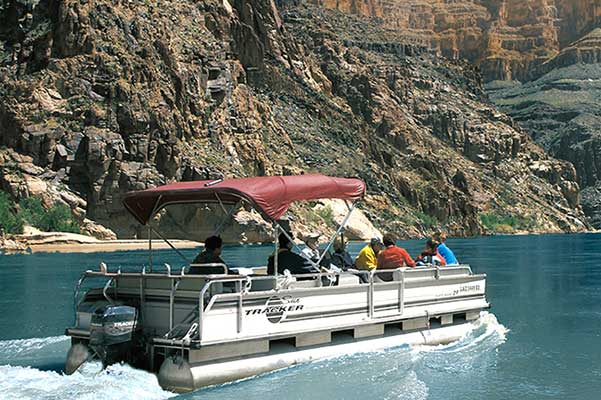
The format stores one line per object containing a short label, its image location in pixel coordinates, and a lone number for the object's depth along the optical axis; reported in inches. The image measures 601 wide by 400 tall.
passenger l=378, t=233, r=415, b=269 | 858.1
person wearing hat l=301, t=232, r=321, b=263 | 816.9
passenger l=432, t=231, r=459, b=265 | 975.3
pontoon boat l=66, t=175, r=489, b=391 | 683.4
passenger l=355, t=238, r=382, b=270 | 869.8
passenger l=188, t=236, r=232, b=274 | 753.0
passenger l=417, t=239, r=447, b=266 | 947.3
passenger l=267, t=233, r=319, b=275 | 782.5
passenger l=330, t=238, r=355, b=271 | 879.7
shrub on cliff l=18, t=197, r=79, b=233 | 3772.1
